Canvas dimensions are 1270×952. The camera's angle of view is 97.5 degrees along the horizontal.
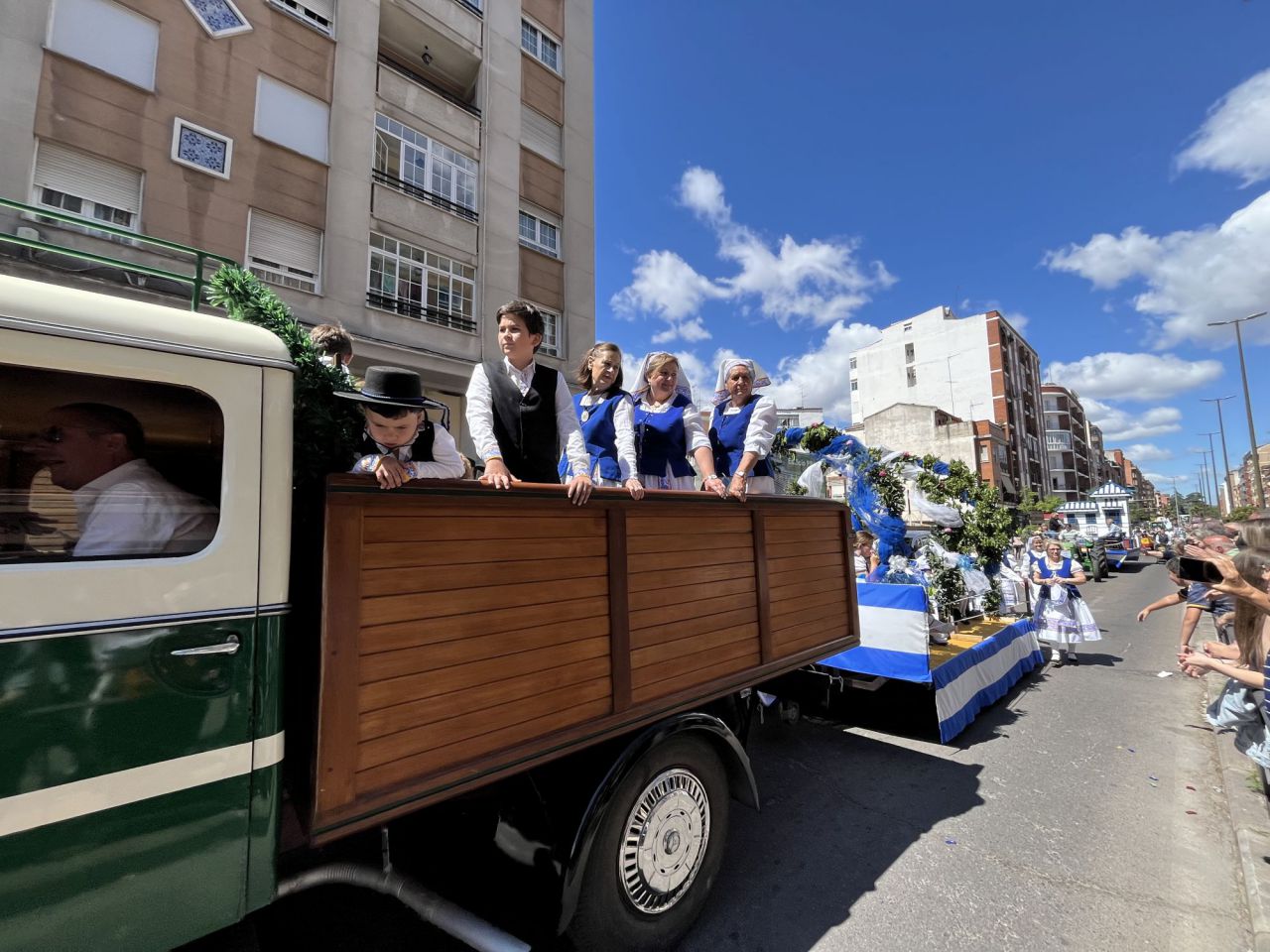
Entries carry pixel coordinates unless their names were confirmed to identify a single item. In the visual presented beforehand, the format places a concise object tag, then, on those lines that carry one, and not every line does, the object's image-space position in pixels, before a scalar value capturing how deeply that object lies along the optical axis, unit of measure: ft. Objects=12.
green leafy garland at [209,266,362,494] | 5.99
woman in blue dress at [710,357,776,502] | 12.19
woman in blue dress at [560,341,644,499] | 10.73
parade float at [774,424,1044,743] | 16.21
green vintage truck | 4.11
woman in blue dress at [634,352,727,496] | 11.59
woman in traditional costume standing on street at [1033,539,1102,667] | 26.20
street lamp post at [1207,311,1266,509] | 61.25
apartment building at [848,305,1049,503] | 150.30
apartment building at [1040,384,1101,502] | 219.41
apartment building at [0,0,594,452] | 27.07
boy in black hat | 6.38
